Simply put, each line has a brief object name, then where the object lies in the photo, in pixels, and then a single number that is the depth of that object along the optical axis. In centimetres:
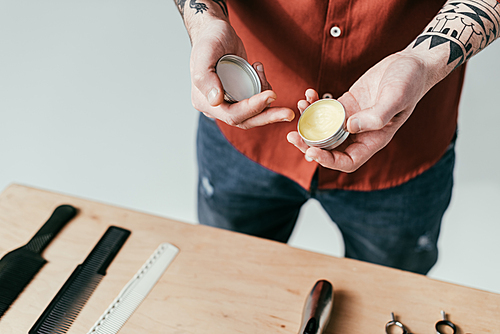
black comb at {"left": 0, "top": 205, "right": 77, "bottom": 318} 93
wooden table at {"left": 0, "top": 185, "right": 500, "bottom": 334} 89
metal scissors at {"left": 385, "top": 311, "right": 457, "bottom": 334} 86
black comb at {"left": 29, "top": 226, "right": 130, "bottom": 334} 89
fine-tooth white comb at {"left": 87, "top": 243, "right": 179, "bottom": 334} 89
